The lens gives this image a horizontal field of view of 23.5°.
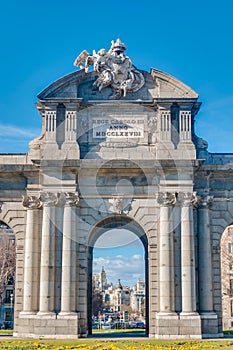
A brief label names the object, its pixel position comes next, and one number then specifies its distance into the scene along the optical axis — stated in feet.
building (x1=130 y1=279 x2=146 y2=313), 607.69
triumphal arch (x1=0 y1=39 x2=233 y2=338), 99.71
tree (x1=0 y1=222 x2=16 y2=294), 177.09
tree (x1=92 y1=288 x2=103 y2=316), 348.90
